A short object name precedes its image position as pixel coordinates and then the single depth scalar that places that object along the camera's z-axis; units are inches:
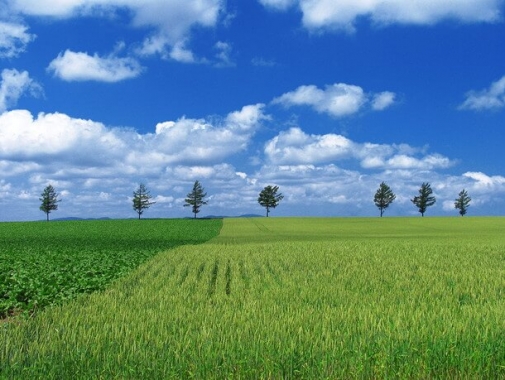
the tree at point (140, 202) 5620.1
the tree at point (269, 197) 5782.5
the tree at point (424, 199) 5689.0
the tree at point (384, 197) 5802.2
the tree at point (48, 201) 5354.3
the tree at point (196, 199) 5629.9
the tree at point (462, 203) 5856.3
